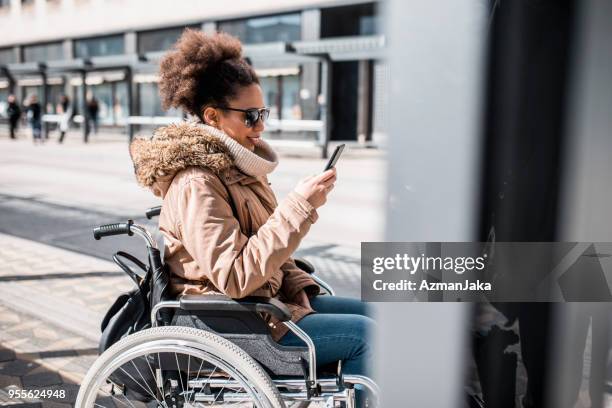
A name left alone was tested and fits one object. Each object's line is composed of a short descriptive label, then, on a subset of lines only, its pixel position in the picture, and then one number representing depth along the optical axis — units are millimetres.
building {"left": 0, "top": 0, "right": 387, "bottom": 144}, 19359
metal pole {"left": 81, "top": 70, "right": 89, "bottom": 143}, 24406
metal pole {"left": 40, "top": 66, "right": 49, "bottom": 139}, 26598
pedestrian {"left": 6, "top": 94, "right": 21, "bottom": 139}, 24547
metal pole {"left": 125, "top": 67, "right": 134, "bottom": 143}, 23375
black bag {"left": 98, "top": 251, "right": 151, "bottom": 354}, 2291
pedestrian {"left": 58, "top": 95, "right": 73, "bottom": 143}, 23594
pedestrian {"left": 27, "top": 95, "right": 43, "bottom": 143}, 22672
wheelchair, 2012
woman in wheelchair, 2027
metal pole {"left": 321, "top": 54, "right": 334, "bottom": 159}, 18047
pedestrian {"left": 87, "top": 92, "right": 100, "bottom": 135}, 25650
